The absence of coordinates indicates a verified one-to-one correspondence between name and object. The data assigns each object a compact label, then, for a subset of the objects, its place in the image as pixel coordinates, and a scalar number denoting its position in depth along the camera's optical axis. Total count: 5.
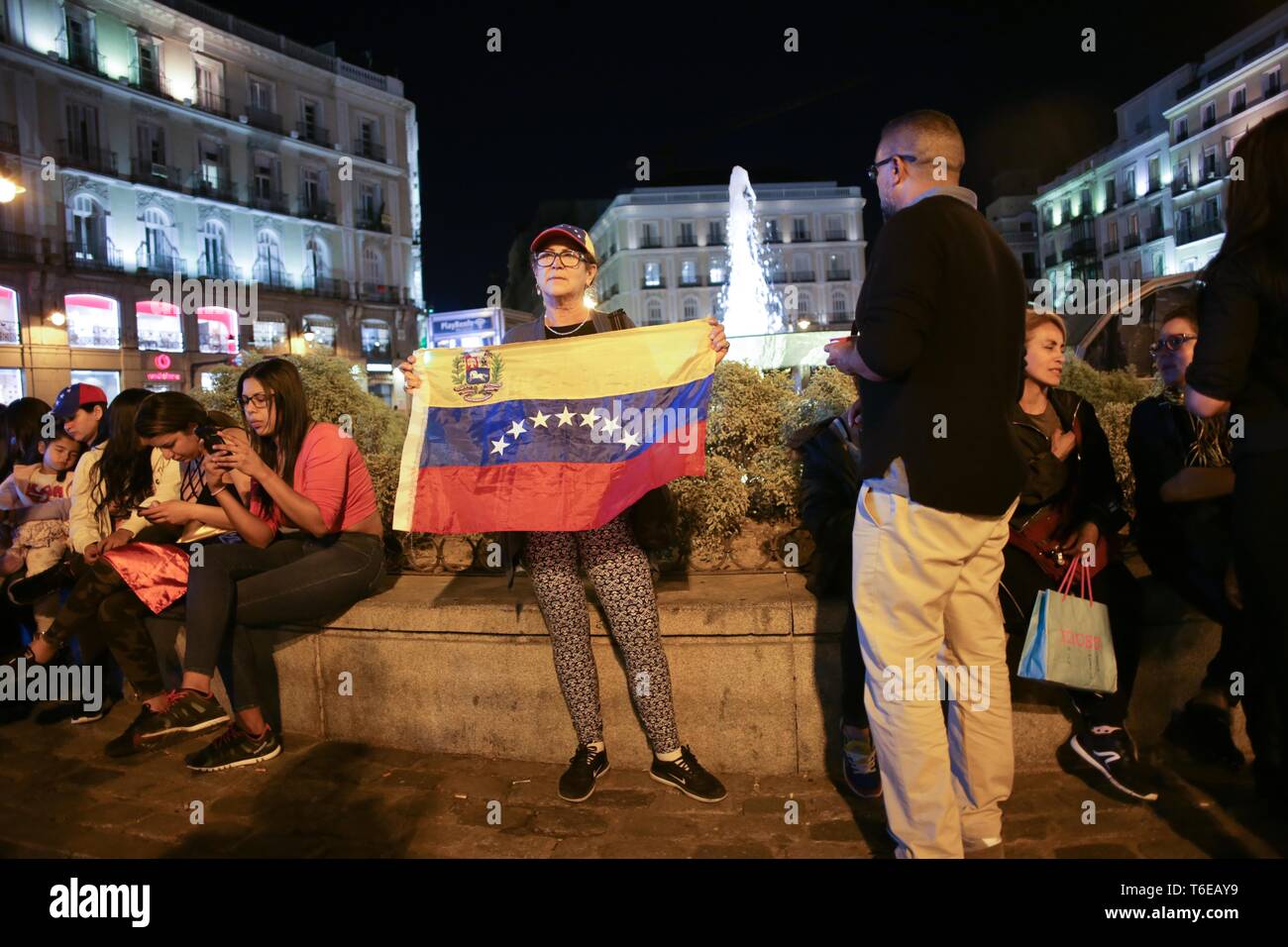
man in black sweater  2.30
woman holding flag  3.35
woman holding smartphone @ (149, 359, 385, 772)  3.72
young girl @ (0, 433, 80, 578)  4.84
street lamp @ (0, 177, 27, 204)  11.30
